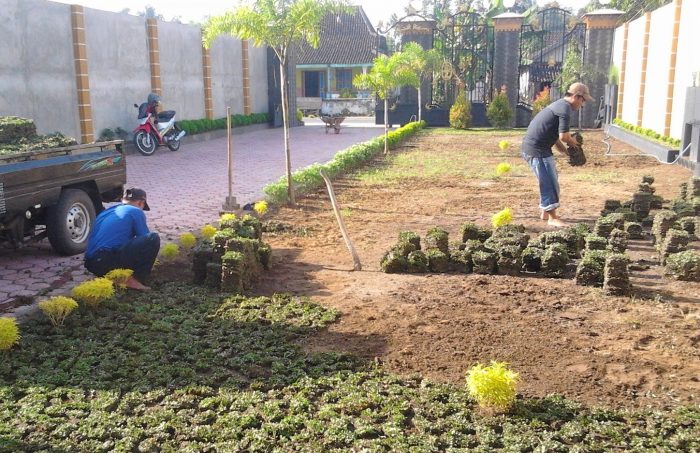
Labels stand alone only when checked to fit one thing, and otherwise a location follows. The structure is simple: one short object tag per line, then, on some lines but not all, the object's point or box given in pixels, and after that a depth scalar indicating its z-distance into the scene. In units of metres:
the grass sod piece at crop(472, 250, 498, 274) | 5.91
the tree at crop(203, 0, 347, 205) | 9.05
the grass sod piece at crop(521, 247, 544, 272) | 5.96
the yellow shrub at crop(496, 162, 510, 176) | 12.96
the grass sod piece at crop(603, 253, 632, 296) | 5.22
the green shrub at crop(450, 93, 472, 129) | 26.42
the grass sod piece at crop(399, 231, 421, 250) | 6.28
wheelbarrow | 24.59
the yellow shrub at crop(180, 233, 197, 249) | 6.91
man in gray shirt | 7.74
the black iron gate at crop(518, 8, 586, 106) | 26.86
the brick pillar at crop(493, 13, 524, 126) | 26.72
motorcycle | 17.06
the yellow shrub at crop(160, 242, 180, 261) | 6.38
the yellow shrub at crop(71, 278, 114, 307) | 4.97
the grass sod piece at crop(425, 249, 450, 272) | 6.05
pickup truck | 5.96
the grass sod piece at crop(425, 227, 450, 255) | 6.30
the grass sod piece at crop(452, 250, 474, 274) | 6.05
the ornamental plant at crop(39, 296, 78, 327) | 4.70
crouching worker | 5.66
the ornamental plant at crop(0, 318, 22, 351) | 4.19
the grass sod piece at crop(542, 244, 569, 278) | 5.84
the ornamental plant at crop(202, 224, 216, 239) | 7.00
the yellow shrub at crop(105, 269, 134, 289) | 5.38
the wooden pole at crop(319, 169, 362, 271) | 6.24
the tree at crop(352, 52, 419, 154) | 17.86
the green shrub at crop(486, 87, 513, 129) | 26.36
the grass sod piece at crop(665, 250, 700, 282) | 5.60
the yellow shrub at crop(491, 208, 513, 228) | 7.45
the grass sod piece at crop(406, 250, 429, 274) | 6.02
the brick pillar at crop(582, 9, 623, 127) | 25.61
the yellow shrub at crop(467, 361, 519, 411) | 3.38
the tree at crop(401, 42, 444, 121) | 22.53
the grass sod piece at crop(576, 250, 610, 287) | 5.50
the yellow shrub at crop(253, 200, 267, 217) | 8.48
